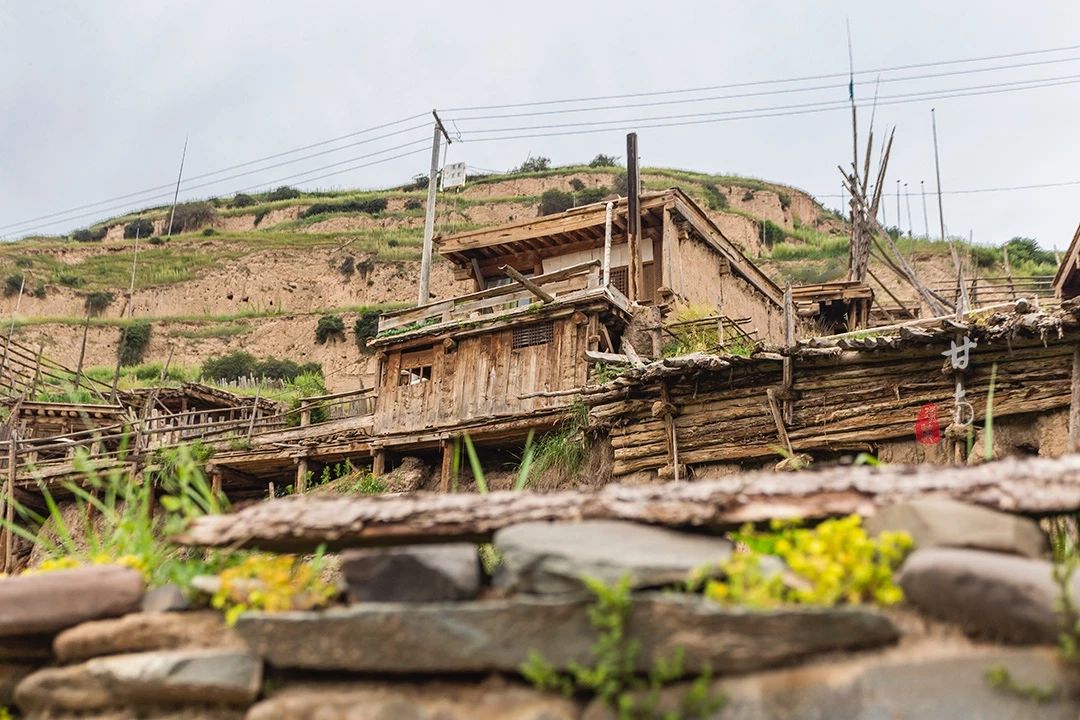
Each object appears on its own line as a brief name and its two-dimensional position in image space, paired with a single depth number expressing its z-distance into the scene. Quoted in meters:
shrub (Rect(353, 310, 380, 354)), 47.25
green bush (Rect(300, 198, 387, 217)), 68.56
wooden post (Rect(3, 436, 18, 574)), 16.56
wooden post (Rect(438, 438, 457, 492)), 16.81
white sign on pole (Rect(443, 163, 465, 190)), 25.70
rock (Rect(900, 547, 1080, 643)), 2.28
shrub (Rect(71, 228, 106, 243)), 74.19
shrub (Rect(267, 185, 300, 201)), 77.31
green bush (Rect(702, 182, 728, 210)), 58.39
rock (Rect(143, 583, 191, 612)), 3.04
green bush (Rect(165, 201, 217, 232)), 69.31
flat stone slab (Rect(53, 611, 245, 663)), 2.95
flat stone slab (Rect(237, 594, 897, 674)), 2.43
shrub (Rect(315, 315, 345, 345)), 49.25
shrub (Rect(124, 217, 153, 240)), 71.38
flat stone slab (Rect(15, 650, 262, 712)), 2.81
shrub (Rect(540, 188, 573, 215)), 61.66
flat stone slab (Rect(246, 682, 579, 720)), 2.55
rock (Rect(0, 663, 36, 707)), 3.16
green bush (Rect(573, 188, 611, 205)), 60.52
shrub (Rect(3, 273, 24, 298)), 57.00
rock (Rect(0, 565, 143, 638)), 3.06
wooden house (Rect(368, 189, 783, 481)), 16.88
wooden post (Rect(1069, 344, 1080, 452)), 9.01
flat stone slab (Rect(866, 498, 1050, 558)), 2.50
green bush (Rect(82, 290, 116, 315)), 56.19
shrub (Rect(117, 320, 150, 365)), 50.41
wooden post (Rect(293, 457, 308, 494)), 18.33
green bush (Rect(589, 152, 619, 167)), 71.25
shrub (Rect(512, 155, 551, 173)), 73.56
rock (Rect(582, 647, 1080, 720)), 2.24
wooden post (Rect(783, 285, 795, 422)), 10.66
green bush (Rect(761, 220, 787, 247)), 56.84
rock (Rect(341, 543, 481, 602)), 2.72
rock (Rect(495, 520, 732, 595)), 2.55
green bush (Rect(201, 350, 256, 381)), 46.75
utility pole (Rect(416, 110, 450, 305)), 22.81
